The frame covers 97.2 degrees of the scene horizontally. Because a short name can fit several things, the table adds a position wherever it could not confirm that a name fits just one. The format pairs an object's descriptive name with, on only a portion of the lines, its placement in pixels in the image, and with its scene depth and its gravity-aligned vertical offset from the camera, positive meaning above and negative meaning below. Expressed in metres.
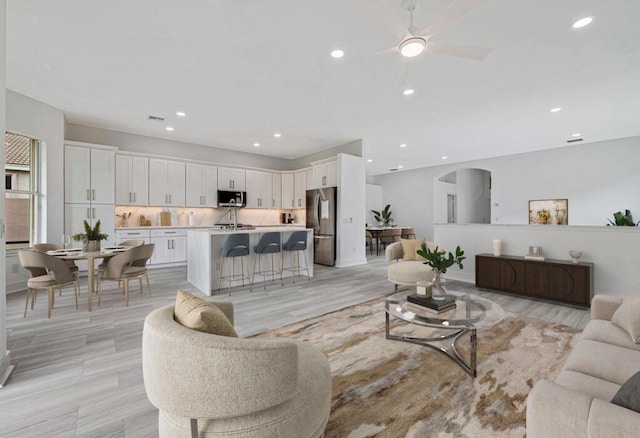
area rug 1.69 -1.21
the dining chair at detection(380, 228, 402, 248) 9.73 -0.51
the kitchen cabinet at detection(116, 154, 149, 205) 6.41 +0.99
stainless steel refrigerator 7.01 -0.02
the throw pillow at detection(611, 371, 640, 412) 0.98 -0.63
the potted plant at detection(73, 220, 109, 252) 3.97 -0.22
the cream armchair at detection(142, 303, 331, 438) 1.07 -0.63
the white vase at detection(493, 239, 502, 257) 4.77 -0.46
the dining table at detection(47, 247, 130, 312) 3.61 -0.42
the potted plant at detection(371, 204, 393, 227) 11.77 +0.16
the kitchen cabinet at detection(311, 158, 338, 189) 7.14 +1.25
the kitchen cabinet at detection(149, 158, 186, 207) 6.86 +0.98
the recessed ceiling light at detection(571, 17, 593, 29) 2.73 +1.94
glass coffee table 2.18 -0.80
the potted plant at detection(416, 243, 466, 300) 2.65 -0.44
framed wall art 8.15 +0.24
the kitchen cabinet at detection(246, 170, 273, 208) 8.41 +1.00
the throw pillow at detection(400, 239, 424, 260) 4.70 -0.47
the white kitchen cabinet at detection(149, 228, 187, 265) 6.70 -0.57
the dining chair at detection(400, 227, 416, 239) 10.41 -0.46
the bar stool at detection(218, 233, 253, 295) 4.51 -0.43
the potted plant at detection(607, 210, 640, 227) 6.38 +0.00
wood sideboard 3.88 -0.88
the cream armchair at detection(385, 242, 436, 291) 4.00 -0.75
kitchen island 4.55 -0.59
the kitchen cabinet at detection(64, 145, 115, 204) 5.61 +0.99
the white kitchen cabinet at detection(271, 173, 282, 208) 8.88 +1.00
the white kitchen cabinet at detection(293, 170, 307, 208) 8.52 +1.04
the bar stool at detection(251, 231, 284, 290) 4.86 -0.46
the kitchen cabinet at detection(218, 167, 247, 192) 7.89 +1.23
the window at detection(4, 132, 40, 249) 4.68 +0.59
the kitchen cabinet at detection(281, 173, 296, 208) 8.91 +0.96
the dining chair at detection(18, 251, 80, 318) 3.31 -0.60
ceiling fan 2.08 +1.56
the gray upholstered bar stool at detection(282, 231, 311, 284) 5.20 -0.45
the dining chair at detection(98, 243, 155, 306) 3.85 -0.62
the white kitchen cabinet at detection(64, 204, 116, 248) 5.63 +0.12
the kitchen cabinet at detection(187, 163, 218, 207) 7.41 +0.99
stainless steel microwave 7.80 +0.69
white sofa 0.95 -0.76
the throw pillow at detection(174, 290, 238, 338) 1.21 -0.42
